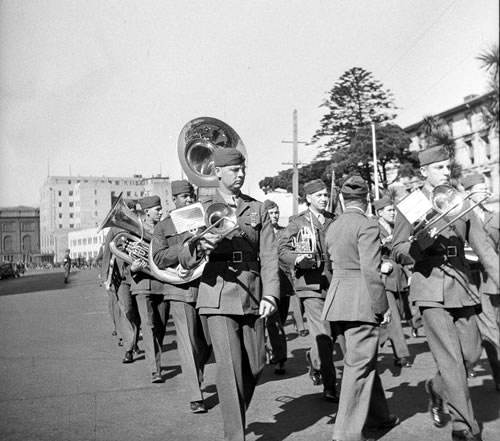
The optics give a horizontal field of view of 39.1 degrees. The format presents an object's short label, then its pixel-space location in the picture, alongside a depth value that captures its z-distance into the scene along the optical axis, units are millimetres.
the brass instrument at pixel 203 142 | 7793
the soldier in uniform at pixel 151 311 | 8766
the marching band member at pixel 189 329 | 7078
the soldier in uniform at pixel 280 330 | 9172
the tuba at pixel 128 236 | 9289
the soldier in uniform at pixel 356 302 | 5434
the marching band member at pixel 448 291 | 5438
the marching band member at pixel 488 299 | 7020
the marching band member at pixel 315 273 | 7254
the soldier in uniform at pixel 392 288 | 8984
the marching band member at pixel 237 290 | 5410
